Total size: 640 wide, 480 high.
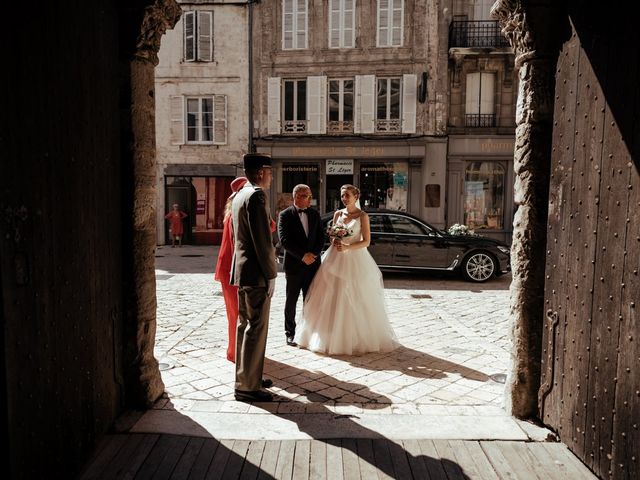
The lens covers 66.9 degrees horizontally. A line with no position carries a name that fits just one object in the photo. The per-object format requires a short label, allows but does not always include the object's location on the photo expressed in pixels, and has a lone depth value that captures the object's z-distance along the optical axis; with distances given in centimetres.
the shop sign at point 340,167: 1859
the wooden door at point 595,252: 252
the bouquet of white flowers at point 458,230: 1114
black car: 1066
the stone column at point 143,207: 351
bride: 523
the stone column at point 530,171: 325
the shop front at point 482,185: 1822
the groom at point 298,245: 554
